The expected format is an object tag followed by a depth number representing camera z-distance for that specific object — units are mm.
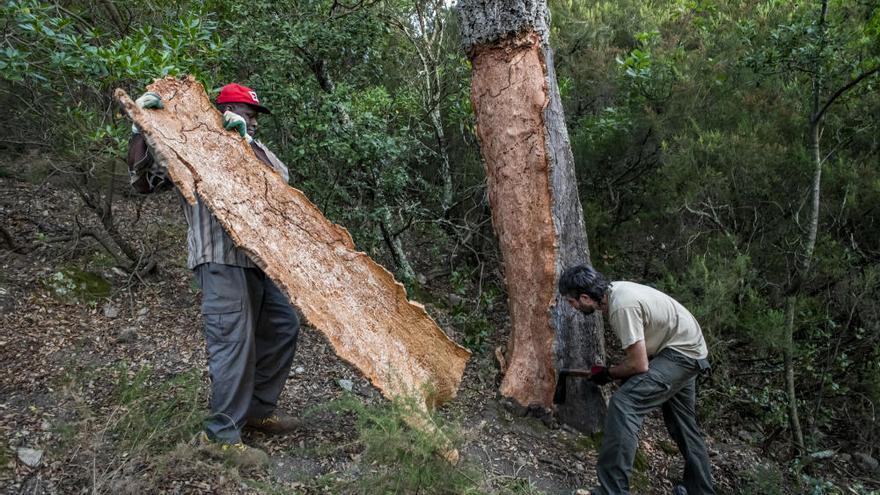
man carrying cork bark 3143
